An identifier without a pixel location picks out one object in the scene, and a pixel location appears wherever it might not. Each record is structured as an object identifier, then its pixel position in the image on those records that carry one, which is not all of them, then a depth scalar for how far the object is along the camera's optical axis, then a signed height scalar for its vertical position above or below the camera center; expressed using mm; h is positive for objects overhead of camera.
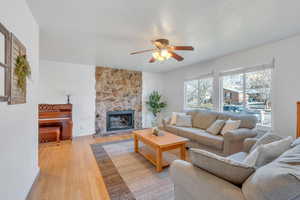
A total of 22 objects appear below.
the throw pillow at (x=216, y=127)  3045 -631
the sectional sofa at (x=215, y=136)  2526 -765
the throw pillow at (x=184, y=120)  3865 -600
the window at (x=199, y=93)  4327 +223
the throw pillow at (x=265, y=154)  1117 -463
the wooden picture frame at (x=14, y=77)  1253 +207
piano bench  3460 -923
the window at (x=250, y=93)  3070 +163
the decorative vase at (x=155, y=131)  2920 -696
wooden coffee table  2309 -807
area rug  1766 -1232
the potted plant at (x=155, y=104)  5609 -197
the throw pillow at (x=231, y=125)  2871 -557
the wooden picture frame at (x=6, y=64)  1127 +300
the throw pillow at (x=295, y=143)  1317 -424
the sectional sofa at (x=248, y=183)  721 -580
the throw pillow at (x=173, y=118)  4007 -566
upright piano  3712 -526
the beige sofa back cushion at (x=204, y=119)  3530 -524
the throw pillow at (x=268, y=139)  1650 -479
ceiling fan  2287 +868
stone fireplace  4842 -35
